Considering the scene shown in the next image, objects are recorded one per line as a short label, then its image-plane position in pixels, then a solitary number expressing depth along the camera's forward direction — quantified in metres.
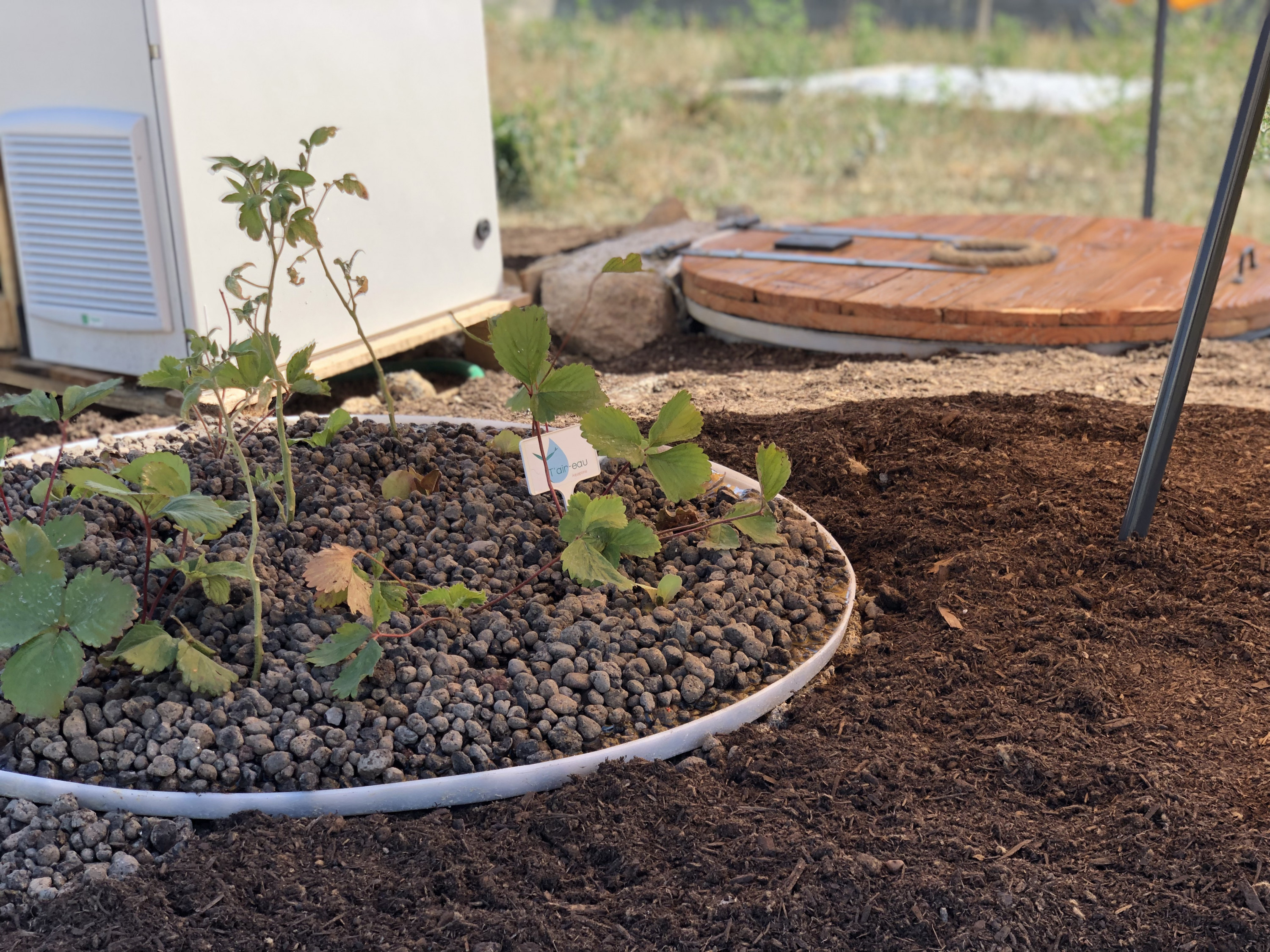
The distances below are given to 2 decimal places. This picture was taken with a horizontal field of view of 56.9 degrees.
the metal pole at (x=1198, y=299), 2.01
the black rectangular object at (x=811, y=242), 4.57
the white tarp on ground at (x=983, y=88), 9.34
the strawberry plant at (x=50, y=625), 1.55
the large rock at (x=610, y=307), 4.37
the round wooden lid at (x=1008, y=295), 3.77
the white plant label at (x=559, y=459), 2.14
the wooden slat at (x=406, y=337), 3.42
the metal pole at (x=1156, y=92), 4.57
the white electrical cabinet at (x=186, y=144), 3.01
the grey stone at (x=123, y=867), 1.51
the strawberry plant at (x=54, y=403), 1.93
